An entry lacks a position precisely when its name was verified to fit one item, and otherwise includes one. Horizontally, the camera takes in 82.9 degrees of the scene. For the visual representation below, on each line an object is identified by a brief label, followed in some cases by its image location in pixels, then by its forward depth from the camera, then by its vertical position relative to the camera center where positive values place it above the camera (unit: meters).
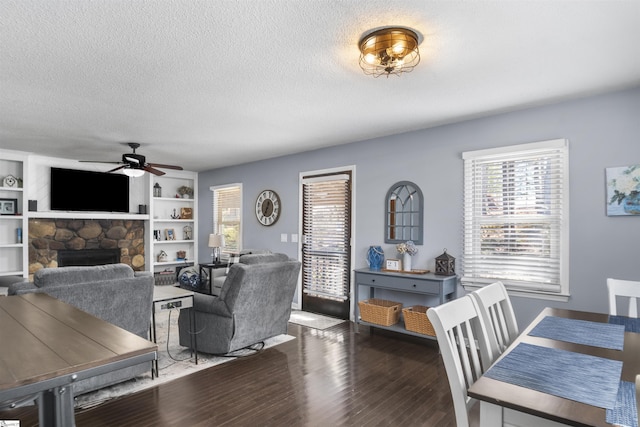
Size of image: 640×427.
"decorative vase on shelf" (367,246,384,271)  4.58 -0.54
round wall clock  6.19 +0.15
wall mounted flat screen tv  6.36 +0.46
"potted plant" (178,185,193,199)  7.99 +0.53
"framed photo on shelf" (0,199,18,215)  5.71 +0.15
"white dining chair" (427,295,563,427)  1.12 -0.57
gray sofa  2.56 -0.58
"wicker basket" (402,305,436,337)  3.87 -1.16
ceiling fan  4.86 +0.69
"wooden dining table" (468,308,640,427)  1.01 -0.56
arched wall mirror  4.41 +0.03
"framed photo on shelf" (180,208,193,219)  7.95 +0.06
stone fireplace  6.12 -0.48
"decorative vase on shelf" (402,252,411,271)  4.30 -0.55
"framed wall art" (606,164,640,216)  3.05 +0.22
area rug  2.79 -1.40
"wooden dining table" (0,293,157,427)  1.07 -0.47
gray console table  3.79 -0.76
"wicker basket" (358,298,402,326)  4.18 -1.13
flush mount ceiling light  2.15 +1.05
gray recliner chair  3.42 -0.90
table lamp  6.89 -0.48
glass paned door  5.20 -0.42
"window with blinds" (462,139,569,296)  3.43 -0.02
